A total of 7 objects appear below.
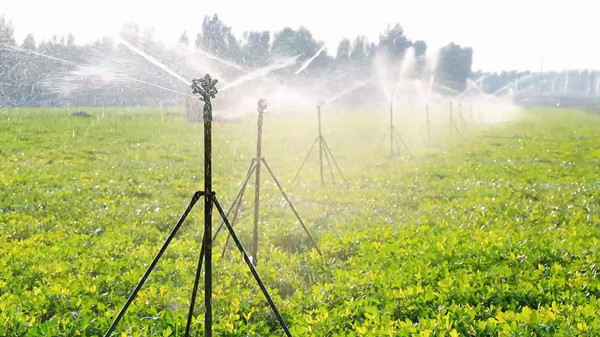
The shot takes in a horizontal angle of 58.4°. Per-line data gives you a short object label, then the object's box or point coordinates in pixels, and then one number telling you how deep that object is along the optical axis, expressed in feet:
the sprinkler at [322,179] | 54.20
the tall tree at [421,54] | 339.94
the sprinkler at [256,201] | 27.76
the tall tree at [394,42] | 308.60
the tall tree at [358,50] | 295.28
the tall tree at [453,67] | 362.94
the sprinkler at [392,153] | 79.92
